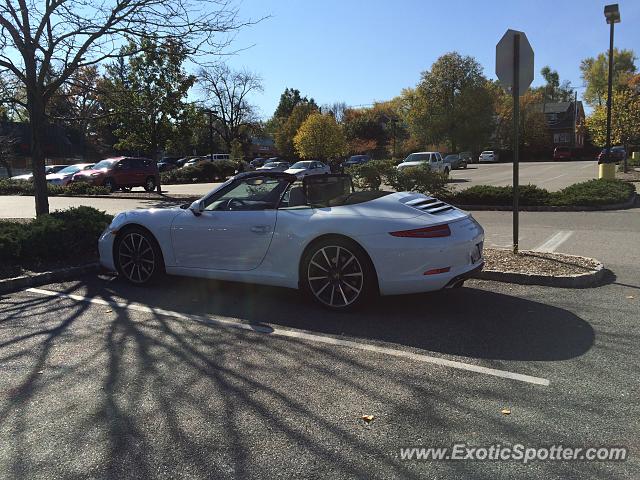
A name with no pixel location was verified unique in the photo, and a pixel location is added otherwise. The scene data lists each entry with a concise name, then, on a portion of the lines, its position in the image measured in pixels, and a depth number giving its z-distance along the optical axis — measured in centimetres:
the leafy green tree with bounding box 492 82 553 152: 7094
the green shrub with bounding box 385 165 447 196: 1380
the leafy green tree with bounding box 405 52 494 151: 6006
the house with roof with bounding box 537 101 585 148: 8788
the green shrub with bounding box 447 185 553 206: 1366
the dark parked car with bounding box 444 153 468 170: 4838
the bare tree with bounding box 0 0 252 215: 943
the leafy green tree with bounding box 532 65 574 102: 11825
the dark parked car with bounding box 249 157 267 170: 5581
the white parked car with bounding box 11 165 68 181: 2880
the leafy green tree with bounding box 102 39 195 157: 2011
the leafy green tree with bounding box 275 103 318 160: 6944
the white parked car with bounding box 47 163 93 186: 2586
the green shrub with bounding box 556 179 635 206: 1302
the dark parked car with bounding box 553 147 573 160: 6531
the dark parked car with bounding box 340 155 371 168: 5660
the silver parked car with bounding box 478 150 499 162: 6438
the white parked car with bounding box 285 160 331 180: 3464
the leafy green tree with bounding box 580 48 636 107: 7900
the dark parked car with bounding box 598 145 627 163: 4716
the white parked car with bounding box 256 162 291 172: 4246
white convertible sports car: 501
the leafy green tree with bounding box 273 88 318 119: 9919
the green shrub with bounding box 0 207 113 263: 728
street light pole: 1923
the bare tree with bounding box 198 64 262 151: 6894
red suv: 2497
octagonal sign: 723
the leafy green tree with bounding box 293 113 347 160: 4416
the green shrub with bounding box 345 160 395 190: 1449
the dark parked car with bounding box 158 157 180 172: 4938
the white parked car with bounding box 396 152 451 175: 3296
